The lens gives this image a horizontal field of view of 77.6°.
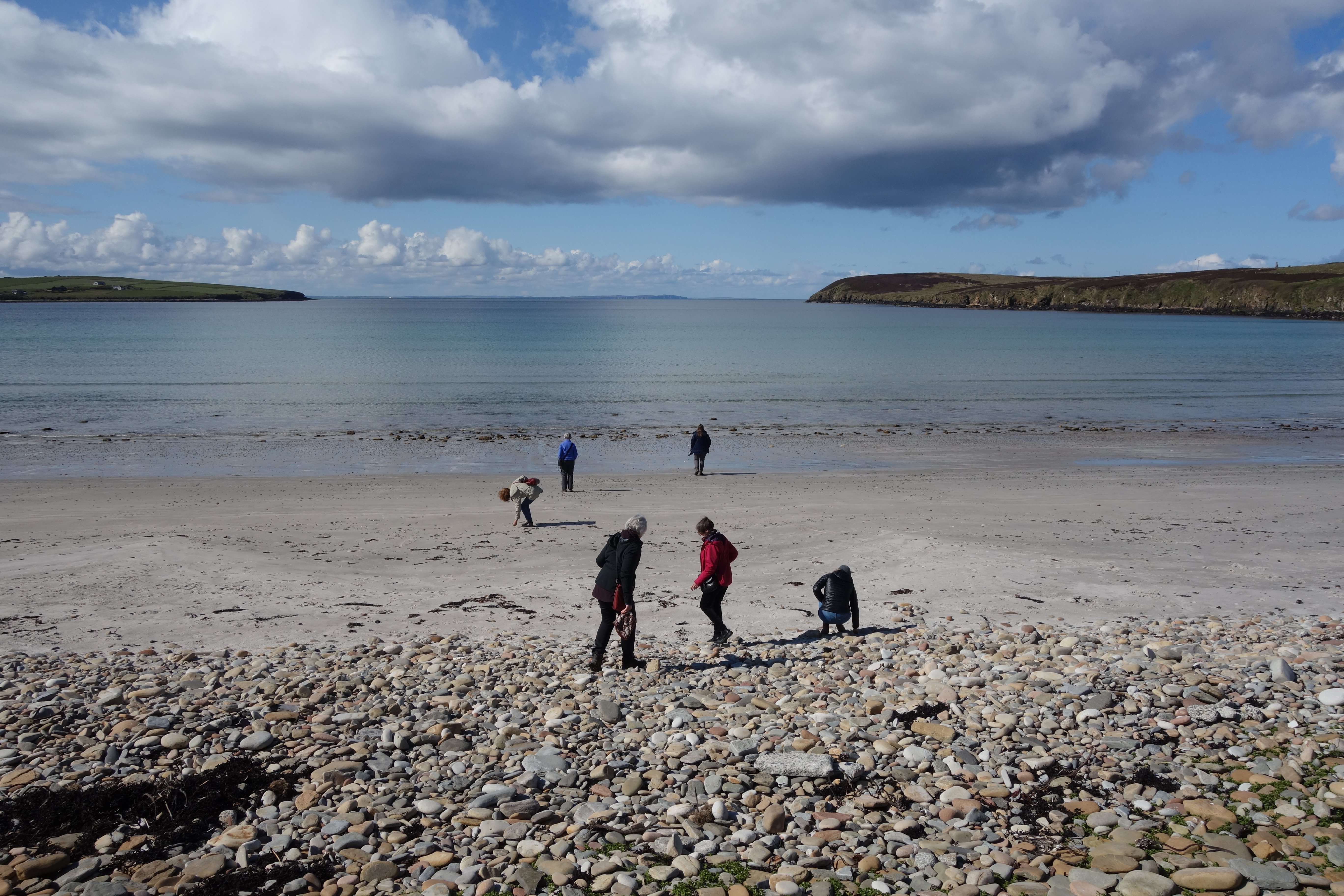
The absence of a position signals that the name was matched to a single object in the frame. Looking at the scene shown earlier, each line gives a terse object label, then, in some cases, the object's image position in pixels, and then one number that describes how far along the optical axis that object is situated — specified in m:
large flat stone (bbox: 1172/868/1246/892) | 5.86
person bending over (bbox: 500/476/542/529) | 19.70
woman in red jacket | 11.16
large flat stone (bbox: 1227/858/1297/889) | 5.88
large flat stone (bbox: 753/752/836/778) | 7.62
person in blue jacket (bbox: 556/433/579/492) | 24.36
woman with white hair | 10.32
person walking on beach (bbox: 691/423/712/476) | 28.14
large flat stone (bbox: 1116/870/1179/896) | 5.85
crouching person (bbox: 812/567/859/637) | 12.04
